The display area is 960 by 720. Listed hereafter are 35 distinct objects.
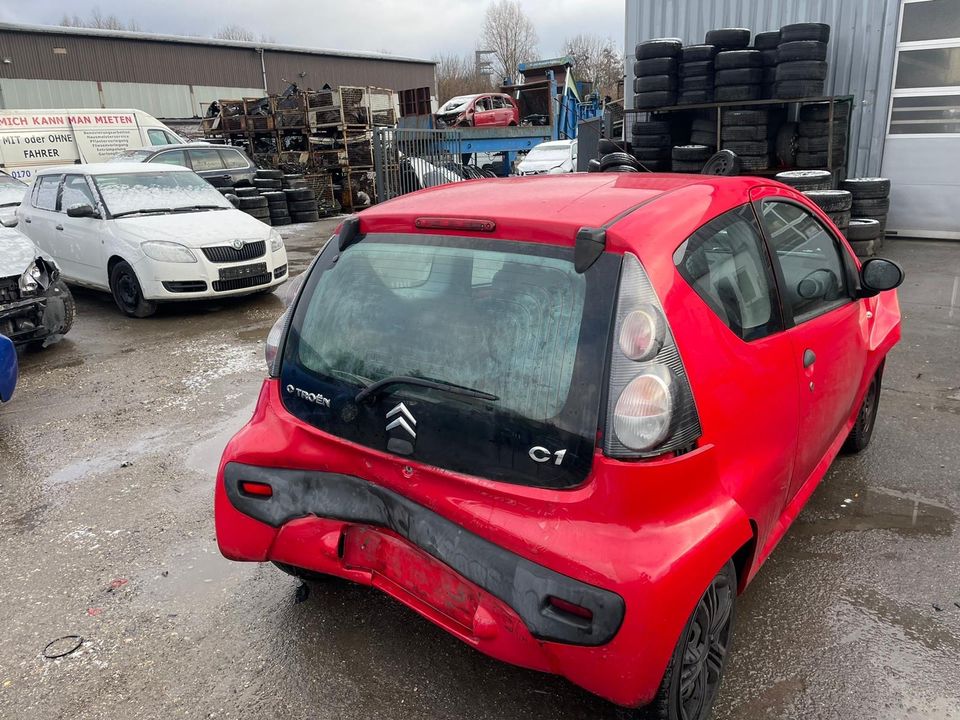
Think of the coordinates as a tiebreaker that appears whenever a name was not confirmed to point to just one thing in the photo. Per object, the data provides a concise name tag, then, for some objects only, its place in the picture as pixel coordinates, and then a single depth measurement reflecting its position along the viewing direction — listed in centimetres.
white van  1666
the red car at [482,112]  2436
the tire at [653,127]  1084
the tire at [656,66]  1035
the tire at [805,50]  944
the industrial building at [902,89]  1003
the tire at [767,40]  998
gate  1467
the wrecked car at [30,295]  605
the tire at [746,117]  982
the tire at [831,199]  810
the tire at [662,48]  1038
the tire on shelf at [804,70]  947
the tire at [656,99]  1045
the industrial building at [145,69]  3425
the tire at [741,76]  980
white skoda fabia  758
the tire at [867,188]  965
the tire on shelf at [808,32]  948
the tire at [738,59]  983
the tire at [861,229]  870
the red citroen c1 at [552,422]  179
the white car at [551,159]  1670
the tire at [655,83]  1038
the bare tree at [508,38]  6119
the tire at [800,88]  955
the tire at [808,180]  874
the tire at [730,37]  999
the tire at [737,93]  986
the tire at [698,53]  1015
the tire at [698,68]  1016
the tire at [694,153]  1012
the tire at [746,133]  980
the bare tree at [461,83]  5619
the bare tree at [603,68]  5128
